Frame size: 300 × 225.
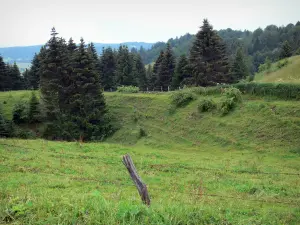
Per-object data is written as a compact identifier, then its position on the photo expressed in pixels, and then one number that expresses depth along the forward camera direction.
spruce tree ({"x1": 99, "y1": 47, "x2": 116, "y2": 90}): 71.12
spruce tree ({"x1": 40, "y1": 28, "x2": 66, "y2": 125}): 44.56
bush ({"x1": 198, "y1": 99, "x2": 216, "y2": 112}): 39.97
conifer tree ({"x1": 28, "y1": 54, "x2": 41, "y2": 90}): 78.38
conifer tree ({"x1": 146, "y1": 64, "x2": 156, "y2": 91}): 76.09
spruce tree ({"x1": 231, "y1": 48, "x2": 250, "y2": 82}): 75.47
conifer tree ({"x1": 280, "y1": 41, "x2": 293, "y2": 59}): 86.07
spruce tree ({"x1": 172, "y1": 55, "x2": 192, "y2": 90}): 63.91
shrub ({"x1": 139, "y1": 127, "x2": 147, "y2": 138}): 40.78
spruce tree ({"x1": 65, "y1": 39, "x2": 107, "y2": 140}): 43.66
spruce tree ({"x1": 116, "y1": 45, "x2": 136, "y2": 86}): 68.75
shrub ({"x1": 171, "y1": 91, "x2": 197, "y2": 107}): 43.97
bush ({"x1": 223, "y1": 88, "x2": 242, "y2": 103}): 38.69
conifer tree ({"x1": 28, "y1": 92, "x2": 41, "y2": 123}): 48.59
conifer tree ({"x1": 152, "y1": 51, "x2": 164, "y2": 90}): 70.69
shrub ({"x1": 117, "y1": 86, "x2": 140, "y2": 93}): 56.78
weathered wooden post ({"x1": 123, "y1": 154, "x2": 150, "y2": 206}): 8.45
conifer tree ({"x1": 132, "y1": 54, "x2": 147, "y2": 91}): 75.44
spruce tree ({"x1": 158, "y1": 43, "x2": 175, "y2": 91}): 68.44
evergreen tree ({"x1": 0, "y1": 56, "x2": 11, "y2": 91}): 69.81
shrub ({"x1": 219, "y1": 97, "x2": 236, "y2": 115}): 37.59
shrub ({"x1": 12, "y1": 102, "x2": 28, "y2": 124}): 49.09
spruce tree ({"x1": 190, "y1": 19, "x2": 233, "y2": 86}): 52.00
